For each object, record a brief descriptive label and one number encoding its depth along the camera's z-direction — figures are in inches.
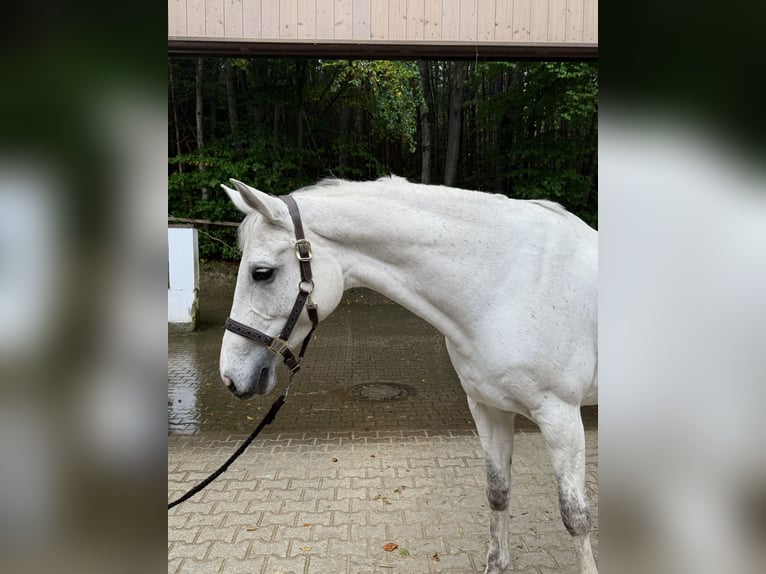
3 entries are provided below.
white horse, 76.4
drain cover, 226.7
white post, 342.0
